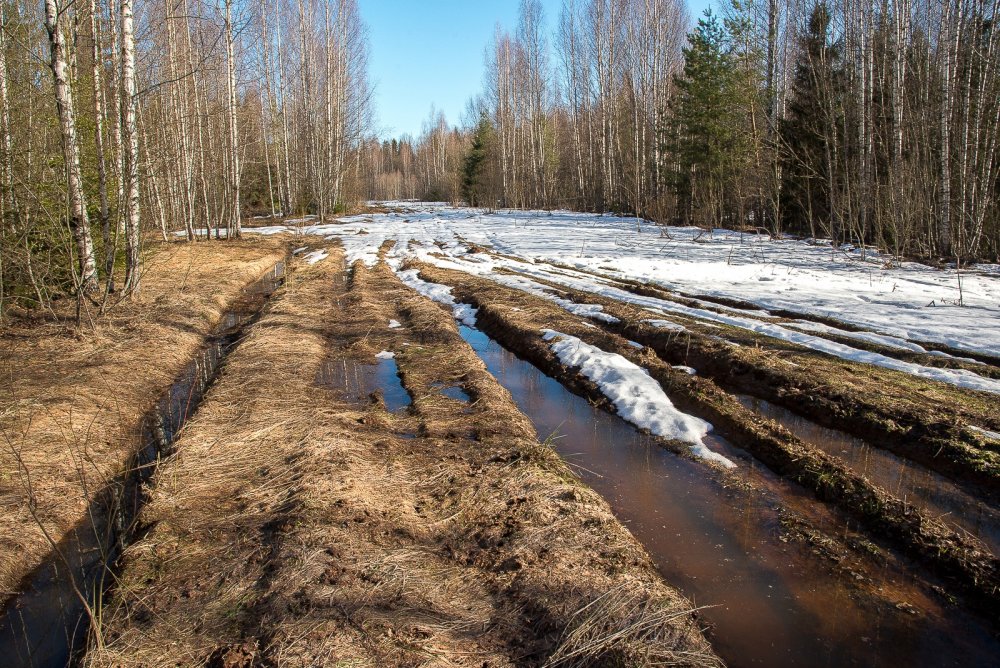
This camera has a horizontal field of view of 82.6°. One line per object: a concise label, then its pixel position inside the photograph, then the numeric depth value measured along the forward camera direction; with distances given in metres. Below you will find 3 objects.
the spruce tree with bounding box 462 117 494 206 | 49.50
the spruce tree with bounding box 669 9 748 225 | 21.06
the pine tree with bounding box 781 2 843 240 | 18.79
